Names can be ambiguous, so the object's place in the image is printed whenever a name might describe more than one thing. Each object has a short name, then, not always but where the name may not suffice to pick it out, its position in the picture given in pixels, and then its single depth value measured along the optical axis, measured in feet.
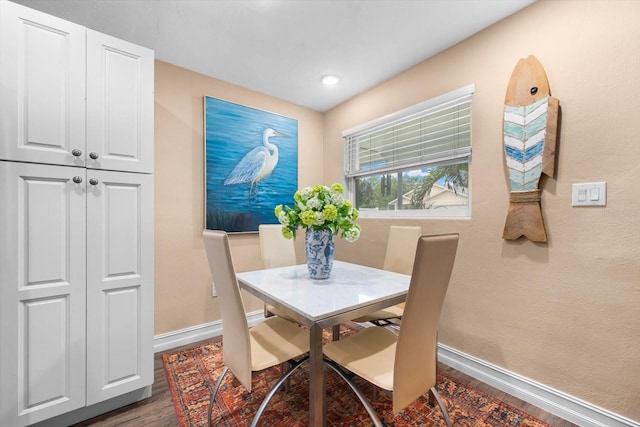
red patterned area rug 4.75
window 6.69
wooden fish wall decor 5.00
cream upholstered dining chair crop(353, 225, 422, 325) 6.73
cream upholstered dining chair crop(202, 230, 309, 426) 3.76
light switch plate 4.52
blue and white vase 5.39
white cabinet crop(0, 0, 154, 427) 4.15
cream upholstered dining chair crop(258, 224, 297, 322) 7.54
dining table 3.70
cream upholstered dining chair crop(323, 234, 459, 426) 3.26
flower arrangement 5.15
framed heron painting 8.13
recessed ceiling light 8.07
